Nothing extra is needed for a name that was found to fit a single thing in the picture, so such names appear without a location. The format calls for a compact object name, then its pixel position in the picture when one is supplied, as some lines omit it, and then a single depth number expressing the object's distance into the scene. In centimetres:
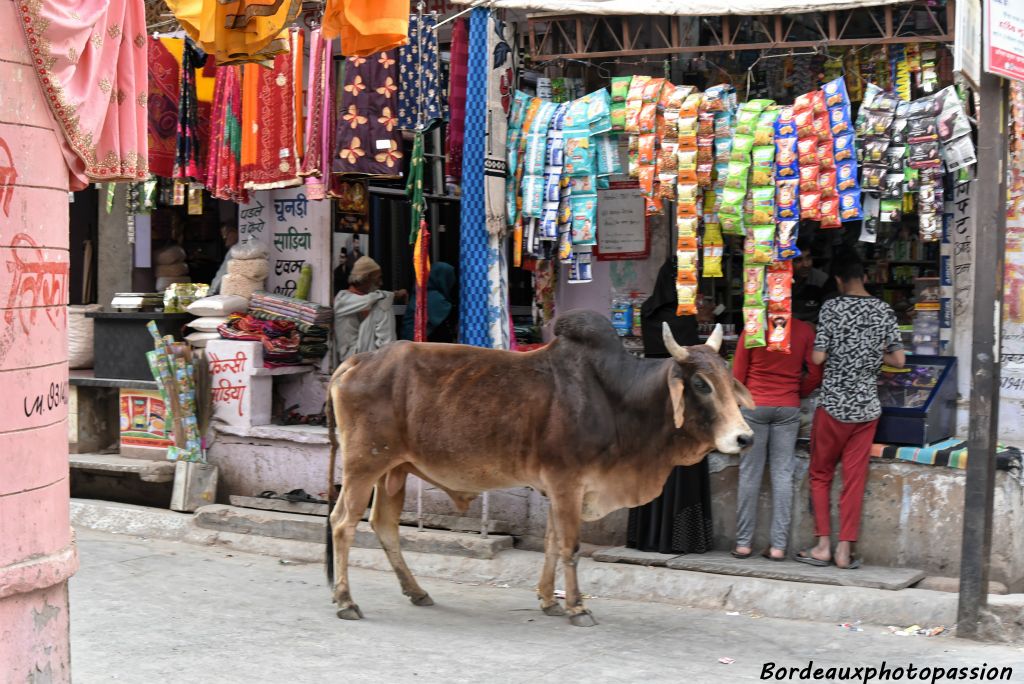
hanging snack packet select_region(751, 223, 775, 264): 743
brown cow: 661
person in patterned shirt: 723
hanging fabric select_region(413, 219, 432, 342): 842
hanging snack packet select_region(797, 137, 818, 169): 731
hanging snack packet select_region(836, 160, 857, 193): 723
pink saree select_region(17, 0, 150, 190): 407
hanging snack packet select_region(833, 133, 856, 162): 723
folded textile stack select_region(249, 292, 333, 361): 976
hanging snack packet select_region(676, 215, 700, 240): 767
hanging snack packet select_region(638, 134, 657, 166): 770
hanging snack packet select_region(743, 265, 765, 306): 754
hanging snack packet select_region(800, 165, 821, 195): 729
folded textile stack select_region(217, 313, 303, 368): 970
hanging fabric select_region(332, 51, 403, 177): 848
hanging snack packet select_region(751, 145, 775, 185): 741
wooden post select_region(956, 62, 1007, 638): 614
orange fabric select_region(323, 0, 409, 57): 679
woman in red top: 748
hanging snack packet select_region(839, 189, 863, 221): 723
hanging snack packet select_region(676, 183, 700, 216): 760
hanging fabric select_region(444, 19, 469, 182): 843
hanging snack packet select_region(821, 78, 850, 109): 727
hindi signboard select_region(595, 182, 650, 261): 901
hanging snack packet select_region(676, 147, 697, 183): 758
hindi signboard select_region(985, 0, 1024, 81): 591
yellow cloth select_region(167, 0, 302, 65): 653
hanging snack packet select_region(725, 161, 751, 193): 746
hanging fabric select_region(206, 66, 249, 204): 944
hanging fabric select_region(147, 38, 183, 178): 970
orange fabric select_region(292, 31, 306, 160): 898
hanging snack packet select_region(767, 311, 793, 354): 744
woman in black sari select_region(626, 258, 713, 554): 775
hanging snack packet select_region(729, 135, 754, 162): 745
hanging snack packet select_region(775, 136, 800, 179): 735
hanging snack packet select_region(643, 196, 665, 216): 779
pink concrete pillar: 395
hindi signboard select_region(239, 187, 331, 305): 995
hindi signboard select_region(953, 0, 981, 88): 587
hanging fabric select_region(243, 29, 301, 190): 908
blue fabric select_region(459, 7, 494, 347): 817
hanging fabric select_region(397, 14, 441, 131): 841
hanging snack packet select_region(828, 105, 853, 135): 724
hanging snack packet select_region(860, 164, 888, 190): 725
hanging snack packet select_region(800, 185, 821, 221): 729
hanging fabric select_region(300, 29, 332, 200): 880
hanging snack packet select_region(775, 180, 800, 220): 736
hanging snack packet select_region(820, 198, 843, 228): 725
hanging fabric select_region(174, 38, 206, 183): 964
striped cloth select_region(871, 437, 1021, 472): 700
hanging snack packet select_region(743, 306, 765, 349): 752
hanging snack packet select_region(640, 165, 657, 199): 771
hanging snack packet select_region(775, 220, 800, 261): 740
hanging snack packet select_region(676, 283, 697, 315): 778
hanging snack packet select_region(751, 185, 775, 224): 741
